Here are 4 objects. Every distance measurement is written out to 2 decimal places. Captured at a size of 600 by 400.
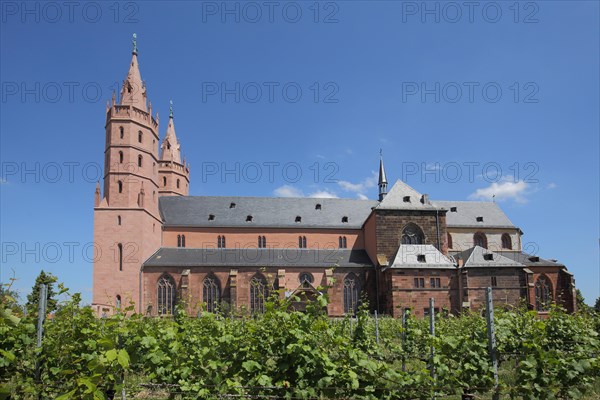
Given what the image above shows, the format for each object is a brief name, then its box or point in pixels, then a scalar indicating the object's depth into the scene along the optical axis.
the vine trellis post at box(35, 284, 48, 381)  6.96
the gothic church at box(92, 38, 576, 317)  33.94
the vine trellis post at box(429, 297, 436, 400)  7.12
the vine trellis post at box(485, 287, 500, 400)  6.52
